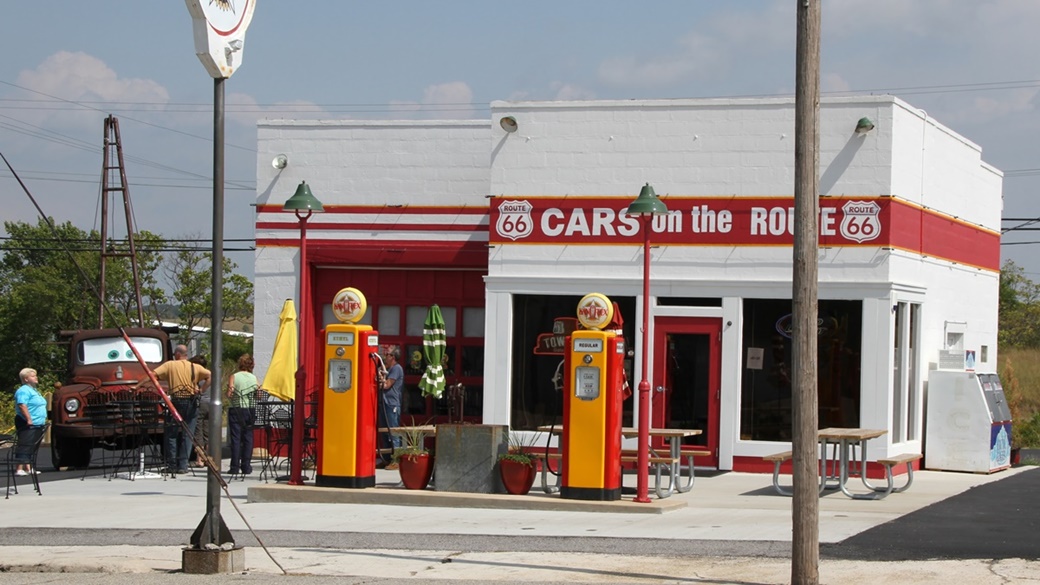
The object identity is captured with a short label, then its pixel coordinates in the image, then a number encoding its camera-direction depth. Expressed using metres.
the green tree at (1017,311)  53.12
